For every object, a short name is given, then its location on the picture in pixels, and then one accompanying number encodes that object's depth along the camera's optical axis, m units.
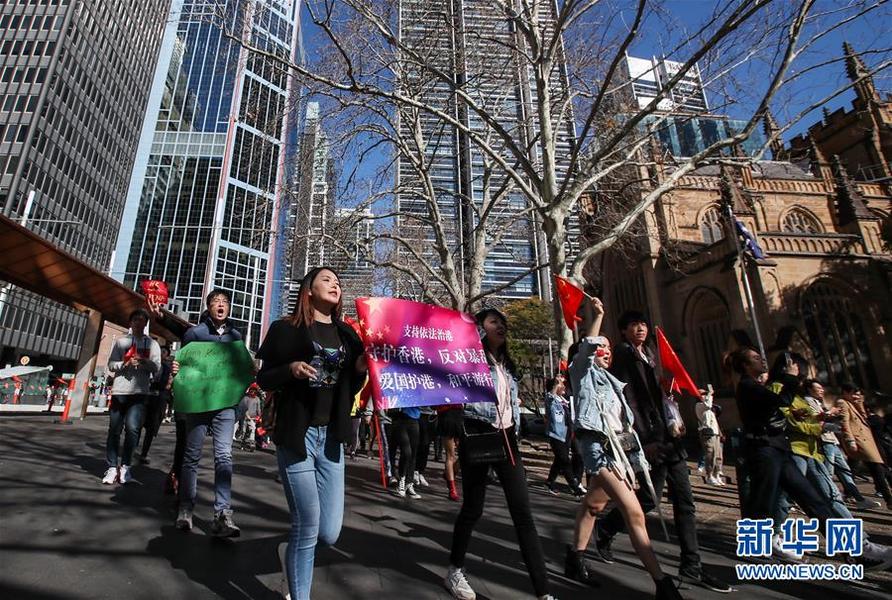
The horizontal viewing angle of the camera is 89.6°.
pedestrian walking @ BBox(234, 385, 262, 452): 12.12
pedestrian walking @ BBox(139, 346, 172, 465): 6.79
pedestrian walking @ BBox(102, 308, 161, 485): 5.17
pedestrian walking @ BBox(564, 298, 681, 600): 3.06
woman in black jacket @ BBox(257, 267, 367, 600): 2.29
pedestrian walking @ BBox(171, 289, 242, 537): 3.77
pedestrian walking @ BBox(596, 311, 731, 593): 3.39
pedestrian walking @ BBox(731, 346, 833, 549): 3.88
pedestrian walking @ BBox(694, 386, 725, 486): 9.38
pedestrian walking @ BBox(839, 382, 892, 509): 5.80
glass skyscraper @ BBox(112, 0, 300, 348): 73.38
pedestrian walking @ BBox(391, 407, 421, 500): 6.32
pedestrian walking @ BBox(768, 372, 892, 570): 4.38
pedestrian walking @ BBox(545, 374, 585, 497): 7.27
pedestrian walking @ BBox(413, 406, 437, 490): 7.49
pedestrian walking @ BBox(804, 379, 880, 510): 6.00
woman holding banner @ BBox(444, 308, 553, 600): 2.82
